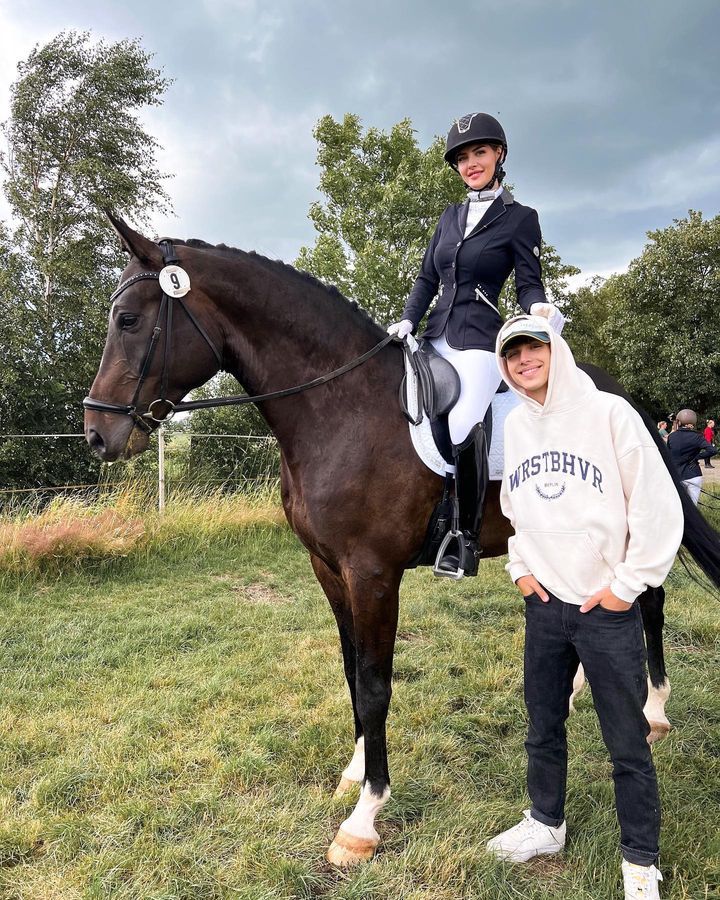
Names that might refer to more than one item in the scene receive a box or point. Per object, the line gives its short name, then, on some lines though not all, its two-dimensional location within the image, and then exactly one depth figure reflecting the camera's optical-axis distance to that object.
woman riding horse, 2.41
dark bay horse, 2.24
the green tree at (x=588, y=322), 25.16
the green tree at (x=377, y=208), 13.48
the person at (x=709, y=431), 15.22
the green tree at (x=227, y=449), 10.62
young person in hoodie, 1.66
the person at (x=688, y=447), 7.75
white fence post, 7.75
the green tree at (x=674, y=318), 17.03
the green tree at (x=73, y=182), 13.09
